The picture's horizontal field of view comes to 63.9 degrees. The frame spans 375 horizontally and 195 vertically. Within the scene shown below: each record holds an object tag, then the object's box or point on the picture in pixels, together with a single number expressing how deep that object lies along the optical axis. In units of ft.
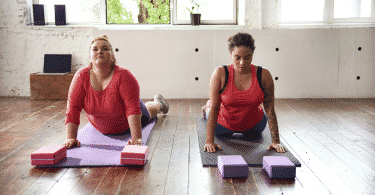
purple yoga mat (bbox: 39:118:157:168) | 5.58
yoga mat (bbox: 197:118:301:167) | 5.70
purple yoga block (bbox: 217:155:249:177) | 4.95
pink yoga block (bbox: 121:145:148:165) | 5.49
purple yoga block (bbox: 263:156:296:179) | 4.95
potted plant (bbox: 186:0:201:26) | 14.06
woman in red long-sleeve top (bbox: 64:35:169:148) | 6.35
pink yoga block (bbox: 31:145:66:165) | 5.42
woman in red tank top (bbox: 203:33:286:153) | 5.87
